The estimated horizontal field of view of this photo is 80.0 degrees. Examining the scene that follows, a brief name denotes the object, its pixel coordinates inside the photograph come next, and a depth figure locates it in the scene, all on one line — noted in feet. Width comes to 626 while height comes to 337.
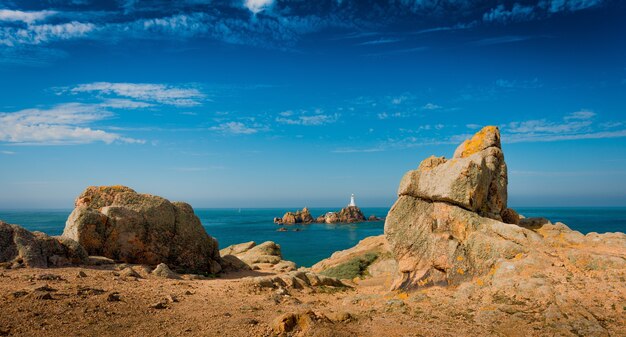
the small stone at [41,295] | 42.88
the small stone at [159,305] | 46.09
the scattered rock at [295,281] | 65.36
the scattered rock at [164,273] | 72.79
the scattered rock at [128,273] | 65.28
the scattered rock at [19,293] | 42.34
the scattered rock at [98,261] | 71.52
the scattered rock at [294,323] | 38.04
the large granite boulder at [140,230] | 82.17
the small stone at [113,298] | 46.21
